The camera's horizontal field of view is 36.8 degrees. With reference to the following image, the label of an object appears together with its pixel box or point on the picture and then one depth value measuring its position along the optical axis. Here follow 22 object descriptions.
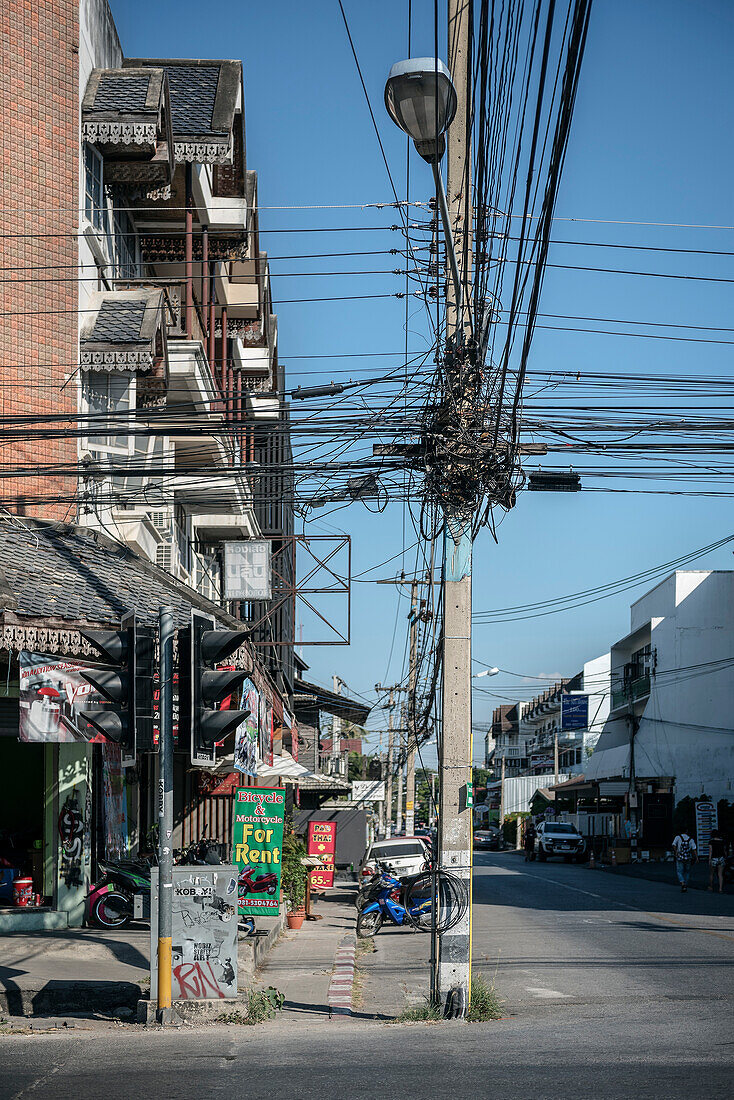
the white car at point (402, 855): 26.05
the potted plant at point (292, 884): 20.80
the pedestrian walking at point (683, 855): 28.16
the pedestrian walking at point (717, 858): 29.25
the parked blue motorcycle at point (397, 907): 20.69
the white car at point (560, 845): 53.50
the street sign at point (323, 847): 26.64
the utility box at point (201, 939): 10.29
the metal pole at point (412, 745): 46.22
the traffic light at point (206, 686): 9.57
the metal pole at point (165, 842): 9.57
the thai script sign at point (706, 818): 37.82
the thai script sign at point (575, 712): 82.06
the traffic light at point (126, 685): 9.36
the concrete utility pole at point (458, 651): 10.84
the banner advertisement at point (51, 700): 12.65
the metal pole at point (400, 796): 63.97
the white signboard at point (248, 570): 23.30
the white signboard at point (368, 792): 51.88
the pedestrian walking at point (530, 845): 55.19
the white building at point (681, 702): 47.62
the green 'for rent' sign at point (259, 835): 17.47
